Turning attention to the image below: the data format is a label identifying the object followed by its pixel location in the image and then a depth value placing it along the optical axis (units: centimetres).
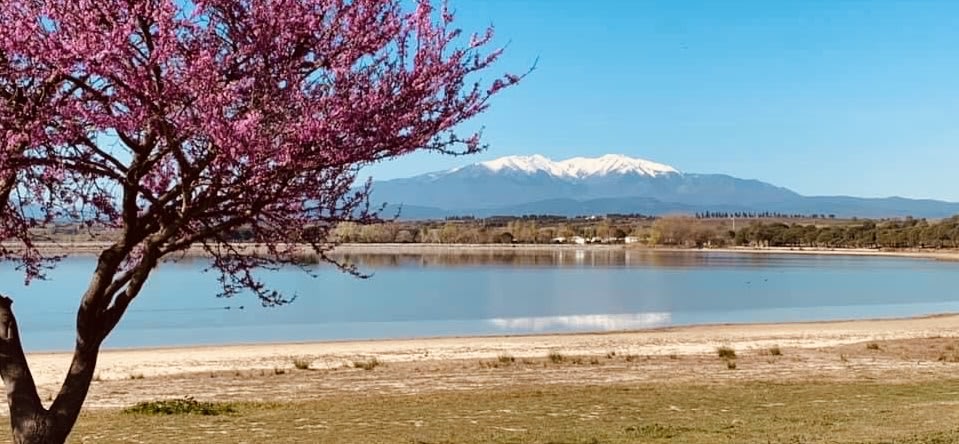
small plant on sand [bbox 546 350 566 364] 2436
